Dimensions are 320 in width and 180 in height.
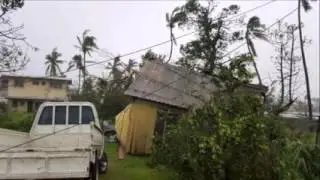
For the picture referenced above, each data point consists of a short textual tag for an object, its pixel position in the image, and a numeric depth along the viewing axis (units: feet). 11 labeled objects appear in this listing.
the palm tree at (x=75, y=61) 106.49
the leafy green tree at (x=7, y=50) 24.75
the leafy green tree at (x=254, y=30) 68.99
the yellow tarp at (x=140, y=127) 38.21
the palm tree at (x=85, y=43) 101.64
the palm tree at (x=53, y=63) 130.33
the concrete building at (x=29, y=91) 104.76
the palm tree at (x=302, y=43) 68.00
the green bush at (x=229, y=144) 22.25
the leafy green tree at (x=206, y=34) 59.89
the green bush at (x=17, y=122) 47.78
